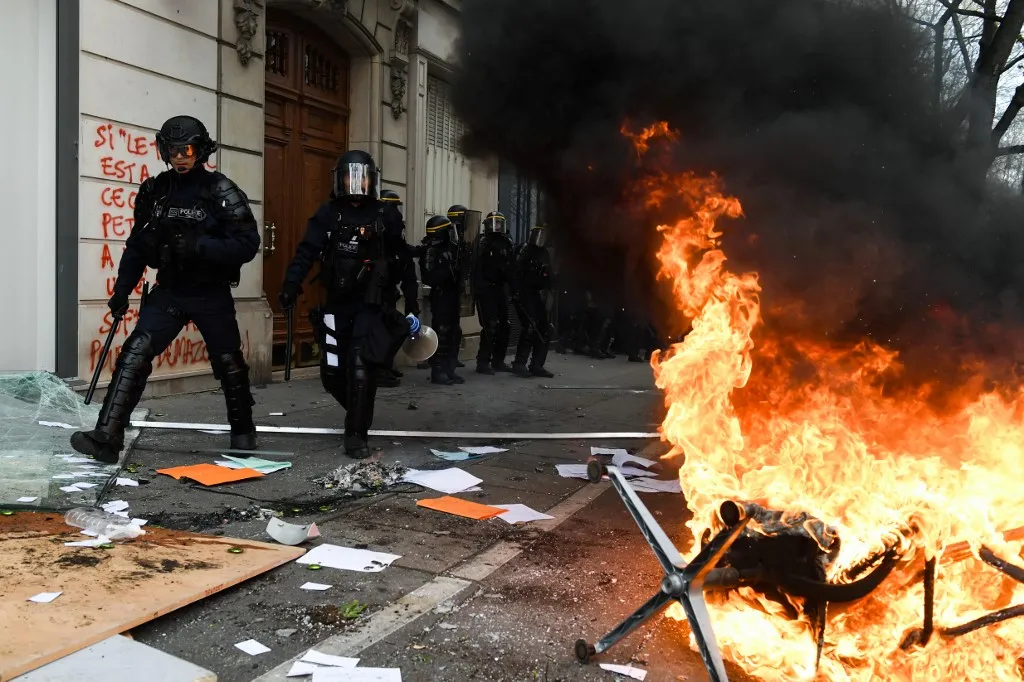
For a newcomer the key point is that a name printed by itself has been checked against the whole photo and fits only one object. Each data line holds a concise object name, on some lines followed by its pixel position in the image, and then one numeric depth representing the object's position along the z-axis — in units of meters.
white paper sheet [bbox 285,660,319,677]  2.68
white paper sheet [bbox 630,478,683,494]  5.31
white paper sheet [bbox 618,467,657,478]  5.69
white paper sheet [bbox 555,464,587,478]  5.57
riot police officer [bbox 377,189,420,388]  5.86
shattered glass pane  4.38
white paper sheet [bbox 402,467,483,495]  5.05
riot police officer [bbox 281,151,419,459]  5.64
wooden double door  9.45
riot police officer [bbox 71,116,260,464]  5.00
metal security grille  12.23
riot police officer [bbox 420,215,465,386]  10.24
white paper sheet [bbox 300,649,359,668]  2.75
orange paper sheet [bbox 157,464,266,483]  4.87
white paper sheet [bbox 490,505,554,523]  4.48
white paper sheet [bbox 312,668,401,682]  2.66
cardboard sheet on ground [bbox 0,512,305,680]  2.68
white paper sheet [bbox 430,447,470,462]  5.93
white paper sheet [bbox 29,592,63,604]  2.94
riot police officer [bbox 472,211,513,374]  11.02
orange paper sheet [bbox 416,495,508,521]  4.51
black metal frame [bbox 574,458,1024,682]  2.55
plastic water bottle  3.70
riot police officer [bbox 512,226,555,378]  11.38
